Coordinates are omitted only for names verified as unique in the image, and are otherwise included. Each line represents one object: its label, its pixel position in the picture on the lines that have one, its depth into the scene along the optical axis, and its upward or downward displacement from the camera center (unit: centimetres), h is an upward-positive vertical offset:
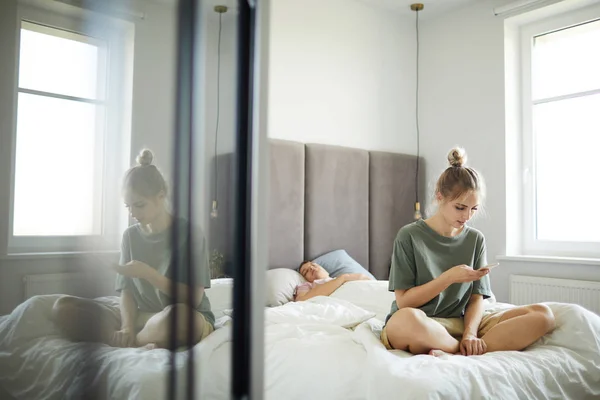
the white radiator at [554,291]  276 -41
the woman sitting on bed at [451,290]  160 -25
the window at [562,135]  302 +51
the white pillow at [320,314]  188 -38
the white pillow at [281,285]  247 -35
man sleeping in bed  247 -33
